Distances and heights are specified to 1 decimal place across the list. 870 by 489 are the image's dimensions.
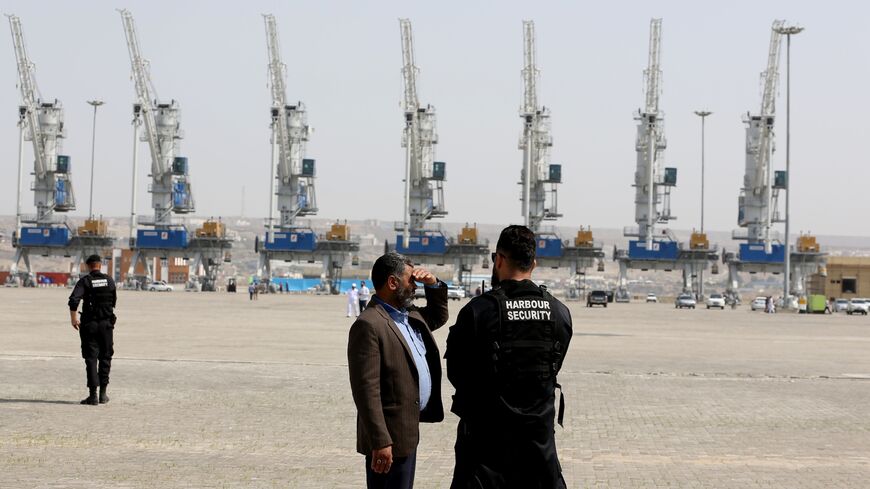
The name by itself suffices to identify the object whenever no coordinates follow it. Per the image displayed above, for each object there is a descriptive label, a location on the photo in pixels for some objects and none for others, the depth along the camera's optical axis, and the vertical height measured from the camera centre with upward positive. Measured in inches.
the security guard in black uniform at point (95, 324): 583.8 -45.8
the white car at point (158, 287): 4633.4 -223.8
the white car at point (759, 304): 3410.4 -184.5
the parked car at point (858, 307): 3144.7 -173.4
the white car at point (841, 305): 3305.6 -179.4
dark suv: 3280.8 -169.9
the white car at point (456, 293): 3835.6 -191.7
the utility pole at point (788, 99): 3046.3 +324.9
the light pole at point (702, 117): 5132.9 +468.1
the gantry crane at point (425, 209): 4977.9 +76.7
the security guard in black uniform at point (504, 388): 226.5 -28.0
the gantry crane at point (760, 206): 4783.5 +106.7
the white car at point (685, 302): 3486.7 -185.0
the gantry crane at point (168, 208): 4982.8 +65.8
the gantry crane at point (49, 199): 5054.1 +95.0
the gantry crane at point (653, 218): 4813.0 +56.9
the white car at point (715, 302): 3582.7 -188.8
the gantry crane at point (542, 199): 4891.7 +121.4
